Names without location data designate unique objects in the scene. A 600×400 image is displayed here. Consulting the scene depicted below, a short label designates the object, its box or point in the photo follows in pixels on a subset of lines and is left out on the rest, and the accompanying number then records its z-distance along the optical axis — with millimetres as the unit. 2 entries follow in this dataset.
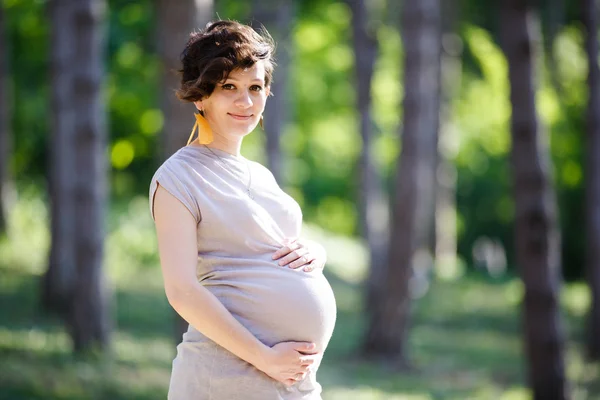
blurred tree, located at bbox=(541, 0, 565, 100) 49225
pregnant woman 5511
